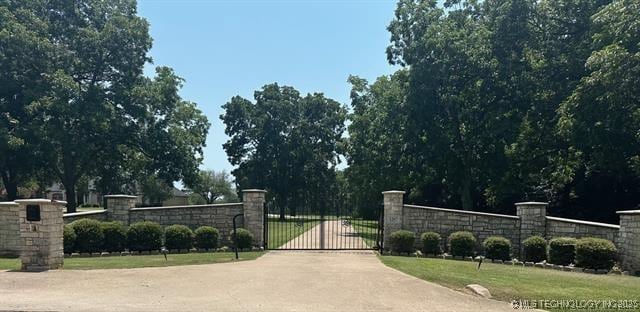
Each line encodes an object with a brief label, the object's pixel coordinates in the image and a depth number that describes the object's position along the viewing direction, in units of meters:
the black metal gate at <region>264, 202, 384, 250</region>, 15.83
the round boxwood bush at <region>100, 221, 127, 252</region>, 14.41
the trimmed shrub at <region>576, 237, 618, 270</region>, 11.72
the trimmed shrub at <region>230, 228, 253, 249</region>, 15.07
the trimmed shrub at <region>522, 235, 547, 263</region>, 13.33
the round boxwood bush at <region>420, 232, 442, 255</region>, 14.71
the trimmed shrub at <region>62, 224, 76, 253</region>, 13.68
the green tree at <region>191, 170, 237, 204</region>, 79.06
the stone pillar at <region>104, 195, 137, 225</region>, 15.52
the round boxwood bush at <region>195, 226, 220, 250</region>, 15.11
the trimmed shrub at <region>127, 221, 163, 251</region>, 14.65
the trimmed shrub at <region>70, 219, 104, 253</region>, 14.01
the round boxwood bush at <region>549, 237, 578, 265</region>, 12.47
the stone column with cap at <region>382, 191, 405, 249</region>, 15.36
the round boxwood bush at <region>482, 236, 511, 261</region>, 13.99
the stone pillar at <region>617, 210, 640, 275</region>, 11.27
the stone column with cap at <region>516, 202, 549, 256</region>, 14.39
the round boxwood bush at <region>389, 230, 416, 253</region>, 14.75
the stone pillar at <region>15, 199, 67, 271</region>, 10.27
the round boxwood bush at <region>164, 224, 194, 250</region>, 14.86
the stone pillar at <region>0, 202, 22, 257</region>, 13.78
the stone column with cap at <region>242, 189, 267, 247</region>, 15.54
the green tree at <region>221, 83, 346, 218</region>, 46.81
